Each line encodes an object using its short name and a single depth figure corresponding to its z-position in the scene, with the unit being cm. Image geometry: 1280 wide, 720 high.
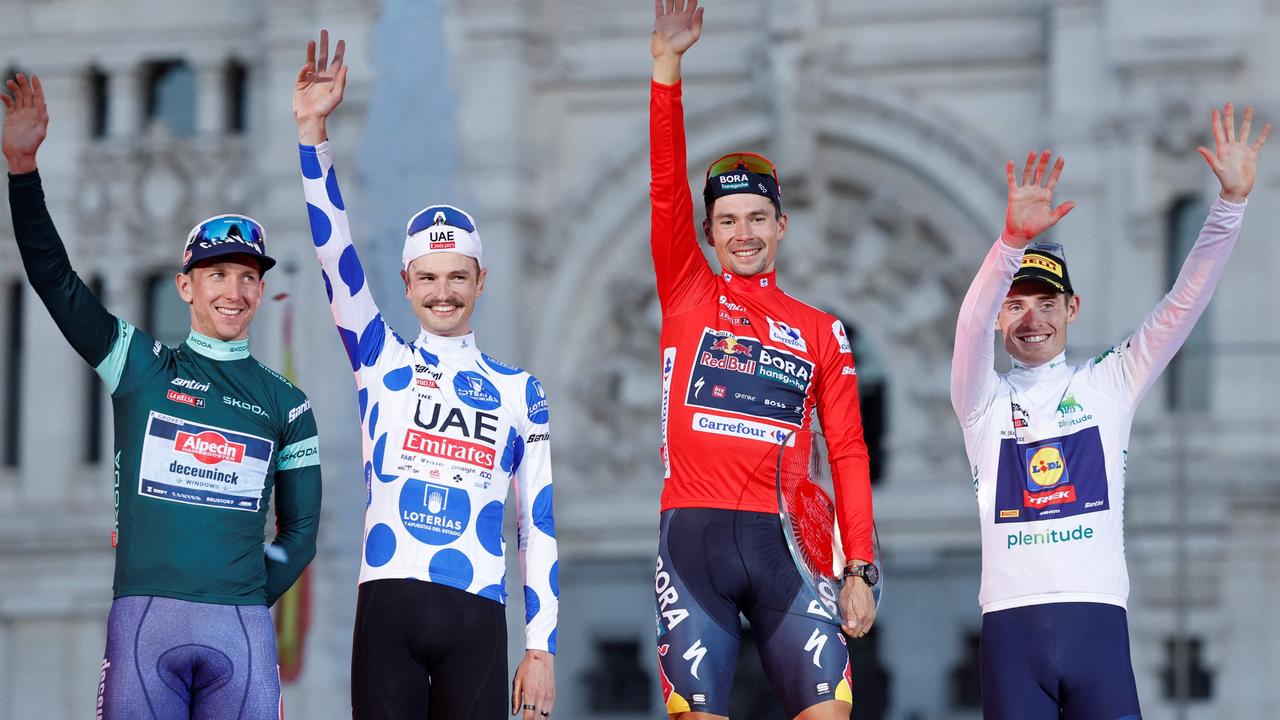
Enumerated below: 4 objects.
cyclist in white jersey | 1235
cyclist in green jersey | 1178
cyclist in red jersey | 1240
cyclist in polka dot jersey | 1219
